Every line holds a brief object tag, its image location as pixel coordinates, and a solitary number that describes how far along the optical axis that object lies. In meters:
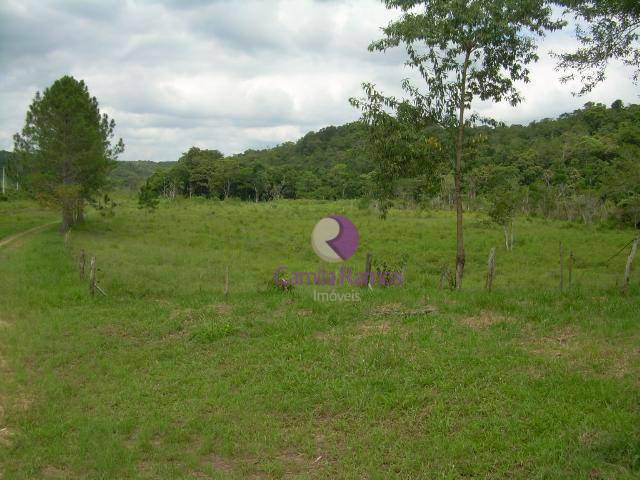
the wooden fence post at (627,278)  11.24
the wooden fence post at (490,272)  11.85
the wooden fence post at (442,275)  13.44
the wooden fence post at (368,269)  13.28
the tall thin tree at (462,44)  12.36
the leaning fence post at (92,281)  13.34
